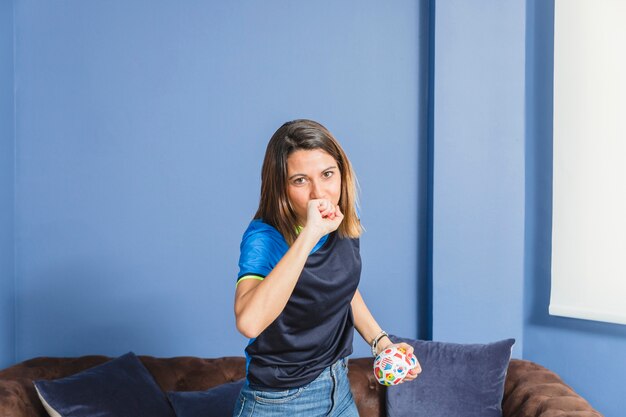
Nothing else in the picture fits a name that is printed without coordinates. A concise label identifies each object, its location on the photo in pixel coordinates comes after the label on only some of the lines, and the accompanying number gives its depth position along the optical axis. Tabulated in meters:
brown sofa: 2.47
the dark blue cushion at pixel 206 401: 2.58
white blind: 2.78
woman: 1.58
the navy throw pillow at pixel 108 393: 2.46
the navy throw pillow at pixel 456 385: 2.60
